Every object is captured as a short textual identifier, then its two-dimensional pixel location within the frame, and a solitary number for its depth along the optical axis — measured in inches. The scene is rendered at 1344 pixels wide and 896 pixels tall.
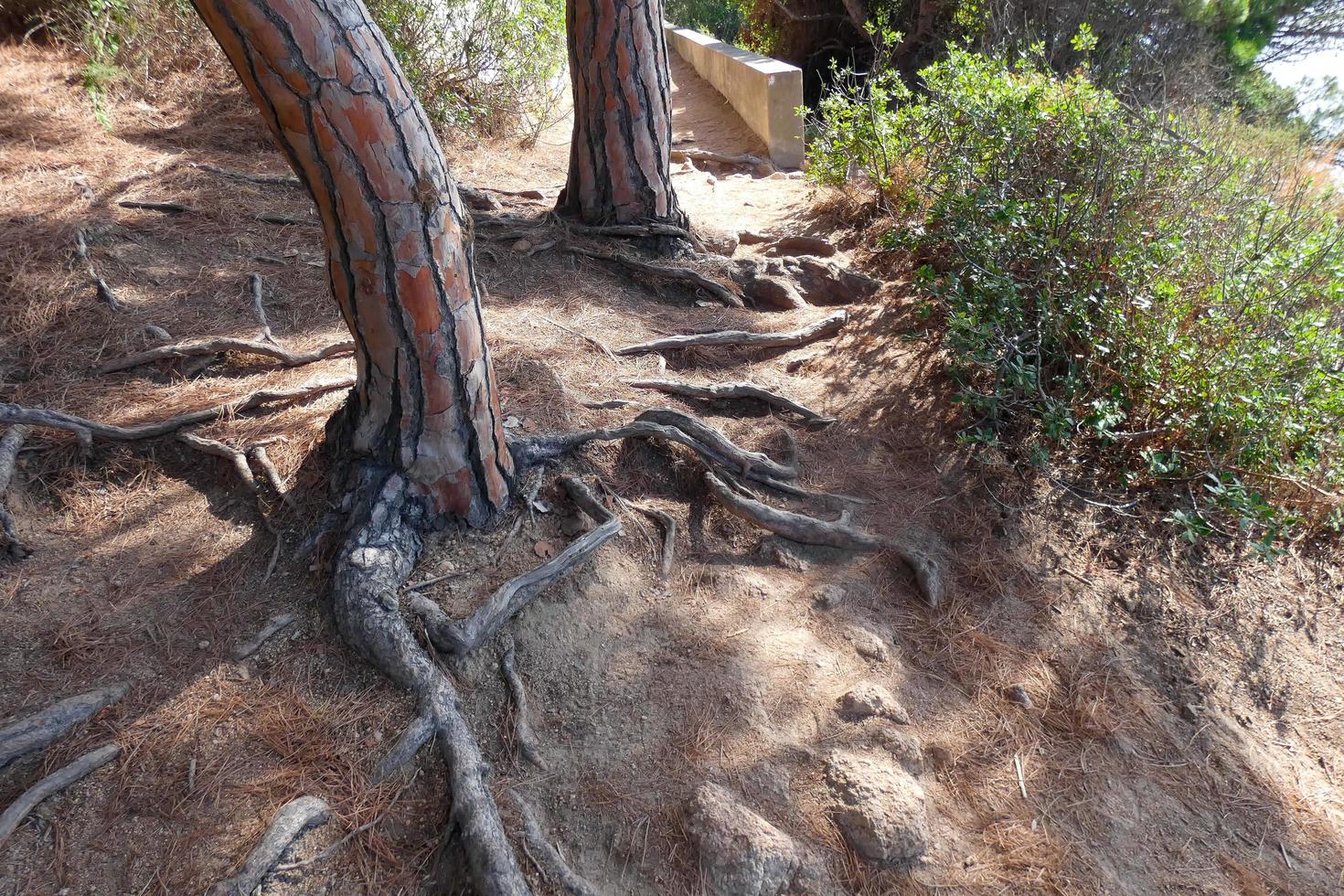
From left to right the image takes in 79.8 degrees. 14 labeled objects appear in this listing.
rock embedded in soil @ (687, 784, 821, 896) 93.4
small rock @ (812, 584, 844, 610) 131.1
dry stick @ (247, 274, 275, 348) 167.5
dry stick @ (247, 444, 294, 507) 123.2
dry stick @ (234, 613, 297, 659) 106.2
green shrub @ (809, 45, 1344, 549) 146.1
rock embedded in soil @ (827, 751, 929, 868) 99.3
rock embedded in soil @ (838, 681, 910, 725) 113.4
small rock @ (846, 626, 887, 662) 124.4
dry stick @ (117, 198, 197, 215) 209.2
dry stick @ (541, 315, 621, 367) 177.5
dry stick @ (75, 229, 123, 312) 171.0
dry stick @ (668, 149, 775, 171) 359.3
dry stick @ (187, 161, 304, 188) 239.9
